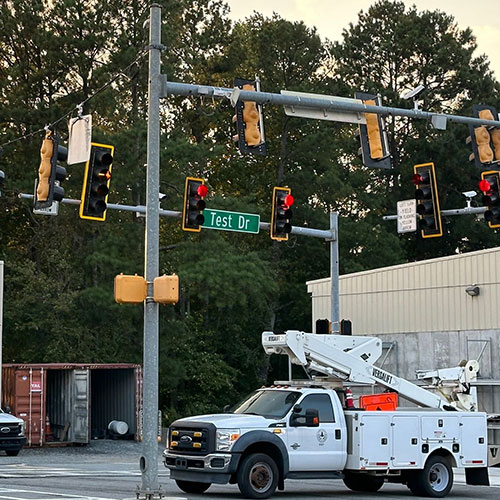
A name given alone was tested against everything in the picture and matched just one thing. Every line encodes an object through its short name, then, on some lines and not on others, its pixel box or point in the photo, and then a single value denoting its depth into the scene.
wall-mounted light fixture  39.78
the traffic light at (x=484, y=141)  21.94
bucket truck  20.58
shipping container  40.84
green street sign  29.45
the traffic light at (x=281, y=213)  28.95
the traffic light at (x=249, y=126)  19.14
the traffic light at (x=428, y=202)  25.56
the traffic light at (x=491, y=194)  25.66
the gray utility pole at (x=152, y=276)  18.58
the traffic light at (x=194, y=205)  26.44
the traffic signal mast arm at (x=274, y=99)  18.88
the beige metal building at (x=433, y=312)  39.41
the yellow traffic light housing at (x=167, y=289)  18.75
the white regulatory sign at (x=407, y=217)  30.52
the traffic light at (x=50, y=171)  20.39
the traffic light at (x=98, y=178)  20.41
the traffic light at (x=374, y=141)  20.44
